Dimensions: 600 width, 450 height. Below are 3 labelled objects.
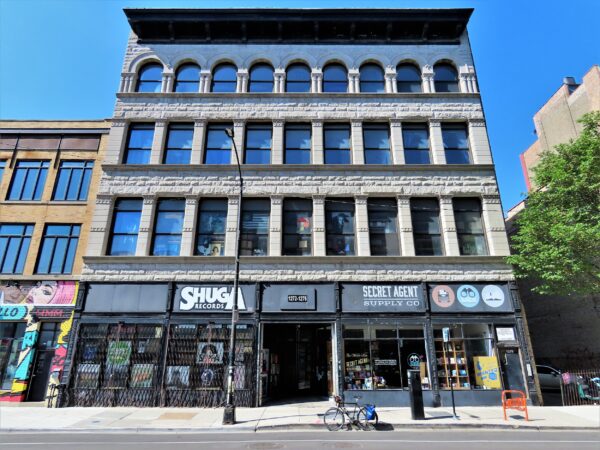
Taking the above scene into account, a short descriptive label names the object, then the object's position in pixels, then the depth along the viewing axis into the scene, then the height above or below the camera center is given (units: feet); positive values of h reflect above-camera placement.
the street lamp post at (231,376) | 37.88 -2.44
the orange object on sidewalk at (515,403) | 44.07 -6.06
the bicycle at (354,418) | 35.76 -6.23
